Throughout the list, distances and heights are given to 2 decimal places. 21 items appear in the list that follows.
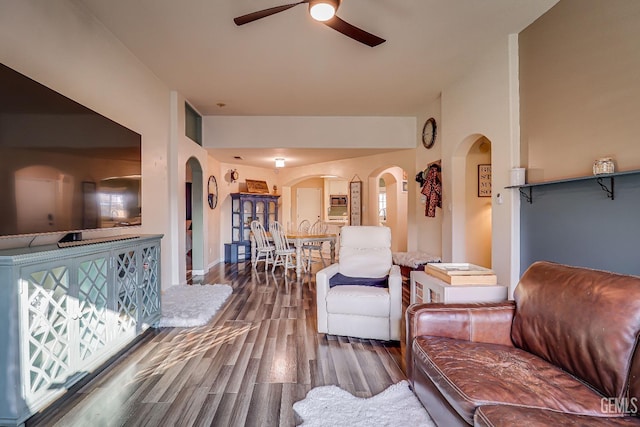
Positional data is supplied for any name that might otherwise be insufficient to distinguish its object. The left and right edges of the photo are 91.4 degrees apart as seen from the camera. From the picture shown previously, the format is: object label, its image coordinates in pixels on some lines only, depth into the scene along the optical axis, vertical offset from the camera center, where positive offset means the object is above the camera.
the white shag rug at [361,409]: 1.70 -1.13
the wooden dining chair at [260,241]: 6.26 -0.50
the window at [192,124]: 5.15 +1.63
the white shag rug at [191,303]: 3.22 -1.03
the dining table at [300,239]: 5.71 -0.44
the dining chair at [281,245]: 5.80 -0.55
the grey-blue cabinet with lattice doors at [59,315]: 1.59 -0.61
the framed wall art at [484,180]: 4.72 +0.51
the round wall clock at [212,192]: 6.50 +0.54
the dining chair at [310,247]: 6.21 -0.64
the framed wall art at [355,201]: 7.37 +0.34
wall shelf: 2.13 +0.25
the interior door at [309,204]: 10.18 +0.38
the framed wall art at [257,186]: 8.11 +0.80
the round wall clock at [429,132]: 5.11 +1.38
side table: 2.18 -0.56
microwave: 10.21 +0.50
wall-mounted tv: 1.74 +0.38
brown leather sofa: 1.21 -0.72
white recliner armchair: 2.79 -0.80
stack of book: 2.22 -0.45
